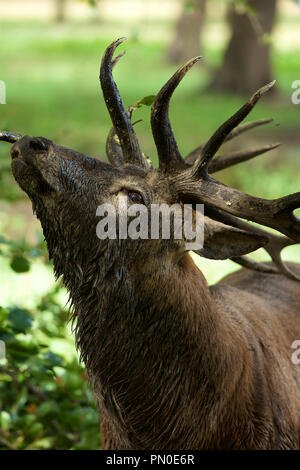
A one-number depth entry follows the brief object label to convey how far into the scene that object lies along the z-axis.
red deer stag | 6.39
